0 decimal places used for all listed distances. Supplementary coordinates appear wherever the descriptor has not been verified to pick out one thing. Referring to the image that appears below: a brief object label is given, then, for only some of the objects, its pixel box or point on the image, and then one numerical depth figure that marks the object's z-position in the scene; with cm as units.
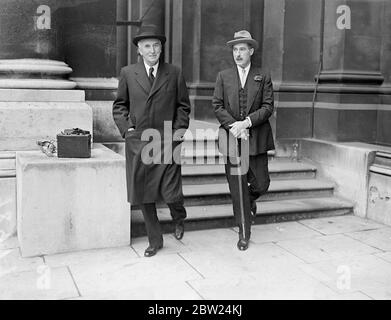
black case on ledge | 594
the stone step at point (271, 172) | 760
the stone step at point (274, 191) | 718
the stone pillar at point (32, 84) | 640
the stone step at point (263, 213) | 658
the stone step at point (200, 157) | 802
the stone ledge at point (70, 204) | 562
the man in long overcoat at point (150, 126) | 558
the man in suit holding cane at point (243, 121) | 586
